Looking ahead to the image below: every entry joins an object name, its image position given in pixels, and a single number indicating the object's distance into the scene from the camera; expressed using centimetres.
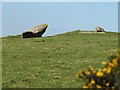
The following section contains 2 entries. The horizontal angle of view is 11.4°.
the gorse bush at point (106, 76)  989
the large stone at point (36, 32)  6372
